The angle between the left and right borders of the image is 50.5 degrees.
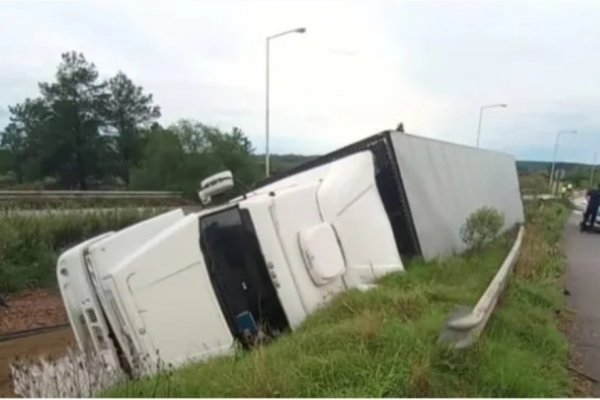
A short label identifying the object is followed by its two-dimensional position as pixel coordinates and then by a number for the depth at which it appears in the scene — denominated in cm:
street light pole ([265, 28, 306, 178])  2847
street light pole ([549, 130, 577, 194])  5809
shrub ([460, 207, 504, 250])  1062
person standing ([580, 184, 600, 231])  2382
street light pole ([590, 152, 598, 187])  8116
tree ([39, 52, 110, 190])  6291
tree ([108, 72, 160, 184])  6550
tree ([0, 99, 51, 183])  6378
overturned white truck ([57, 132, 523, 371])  507
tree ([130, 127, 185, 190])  4609
